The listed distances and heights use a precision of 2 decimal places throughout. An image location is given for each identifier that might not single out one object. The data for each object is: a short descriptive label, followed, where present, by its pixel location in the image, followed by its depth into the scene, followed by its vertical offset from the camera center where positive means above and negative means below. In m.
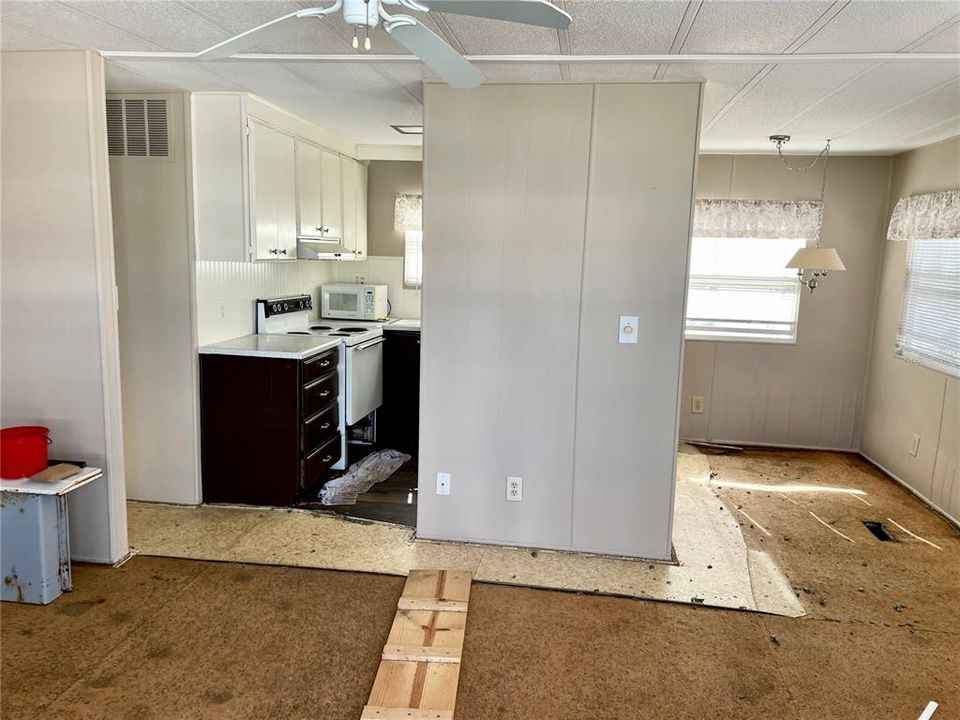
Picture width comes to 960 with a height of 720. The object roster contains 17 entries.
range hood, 4.22 +0.09
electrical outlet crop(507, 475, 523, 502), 3.23 -1.08
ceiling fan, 1.55 +0.61
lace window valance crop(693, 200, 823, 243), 4.92 +0.44
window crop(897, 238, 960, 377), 3.95 -0.16
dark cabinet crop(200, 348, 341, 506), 3.61 -0.92
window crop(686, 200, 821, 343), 4.96 +0.06
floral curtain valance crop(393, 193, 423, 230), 5.45 +0.45
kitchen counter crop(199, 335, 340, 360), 3.59 -0.48
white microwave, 5.16 -0.29
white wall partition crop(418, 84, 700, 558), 2.97 -0.17
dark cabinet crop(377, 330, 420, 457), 4.95 -0.88
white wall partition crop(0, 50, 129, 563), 2.72 -0.09
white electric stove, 4.23 -0.53
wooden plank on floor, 2.07 -1.38
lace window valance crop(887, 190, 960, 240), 3.87 +0.41
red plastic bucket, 2.61 -0.80
